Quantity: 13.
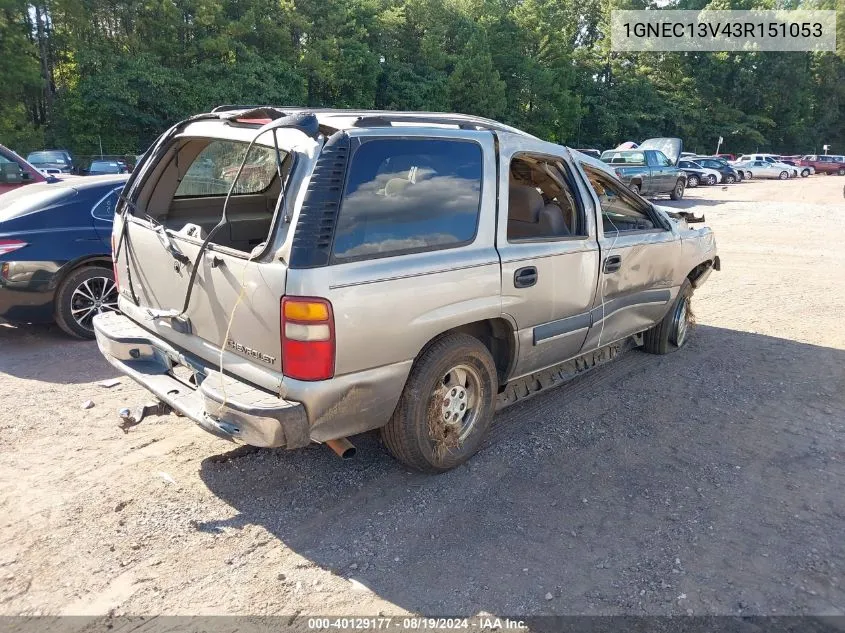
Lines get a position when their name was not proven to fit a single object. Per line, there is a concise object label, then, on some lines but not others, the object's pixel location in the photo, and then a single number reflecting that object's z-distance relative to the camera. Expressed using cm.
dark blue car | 590
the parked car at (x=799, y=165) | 4681
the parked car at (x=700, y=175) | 3438
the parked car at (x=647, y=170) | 2170
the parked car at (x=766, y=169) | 4147
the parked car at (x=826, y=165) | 4947
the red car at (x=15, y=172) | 864
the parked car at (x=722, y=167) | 3706
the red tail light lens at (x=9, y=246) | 584
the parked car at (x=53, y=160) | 2016
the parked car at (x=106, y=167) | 2025
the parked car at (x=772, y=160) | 4325
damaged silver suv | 310
